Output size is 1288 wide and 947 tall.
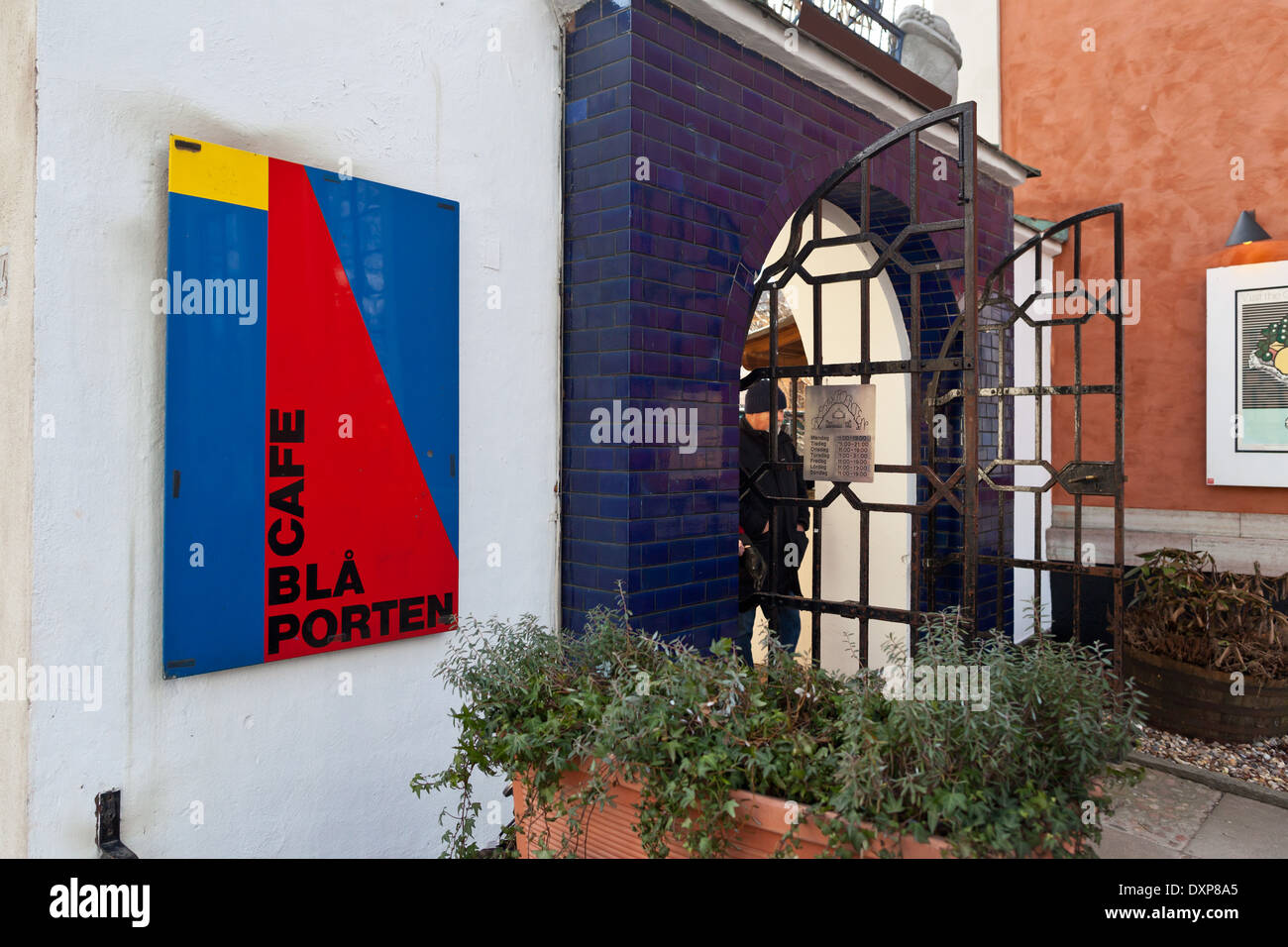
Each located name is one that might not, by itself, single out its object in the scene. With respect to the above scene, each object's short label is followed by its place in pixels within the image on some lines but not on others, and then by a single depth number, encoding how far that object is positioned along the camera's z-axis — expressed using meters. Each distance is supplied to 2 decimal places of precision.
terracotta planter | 1.56
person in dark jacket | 3.87
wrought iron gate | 3.03
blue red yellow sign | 2.29
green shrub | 1.58
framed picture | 5.97
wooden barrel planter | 4.59
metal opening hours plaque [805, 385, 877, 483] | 3.52
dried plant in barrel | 4.60
